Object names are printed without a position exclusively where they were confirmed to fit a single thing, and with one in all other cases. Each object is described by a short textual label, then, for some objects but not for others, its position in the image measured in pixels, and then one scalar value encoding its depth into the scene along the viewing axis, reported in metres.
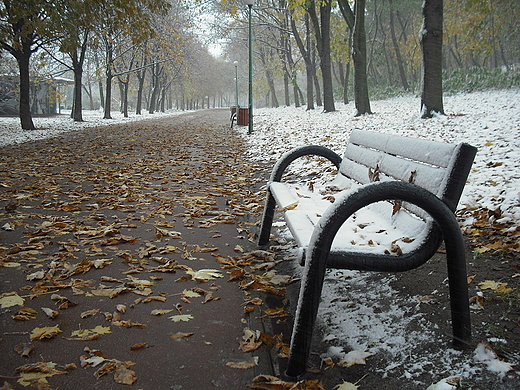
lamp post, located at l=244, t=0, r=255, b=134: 14.04
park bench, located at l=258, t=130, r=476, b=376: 1.78
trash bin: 19.27
